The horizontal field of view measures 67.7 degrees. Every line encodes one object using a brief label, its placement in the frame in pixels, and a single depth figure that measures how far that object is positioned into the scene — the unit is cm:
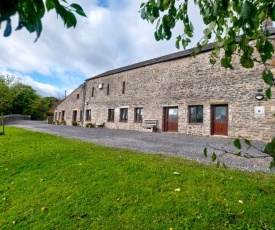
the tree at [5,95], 1862
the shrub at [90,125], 2343
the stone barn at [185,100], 1184
